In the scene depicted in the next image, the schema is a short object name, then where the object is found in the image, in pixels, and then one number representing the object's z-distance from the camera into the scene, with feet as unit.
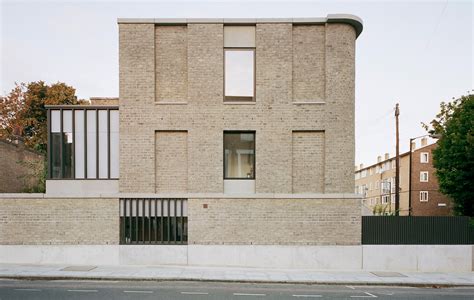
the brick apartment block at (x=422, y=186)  150.44
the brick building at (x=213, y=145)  49.39
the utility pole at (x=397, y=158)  81.15
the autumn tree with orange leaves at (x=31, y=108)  110.83
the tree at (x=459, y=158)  64.80
